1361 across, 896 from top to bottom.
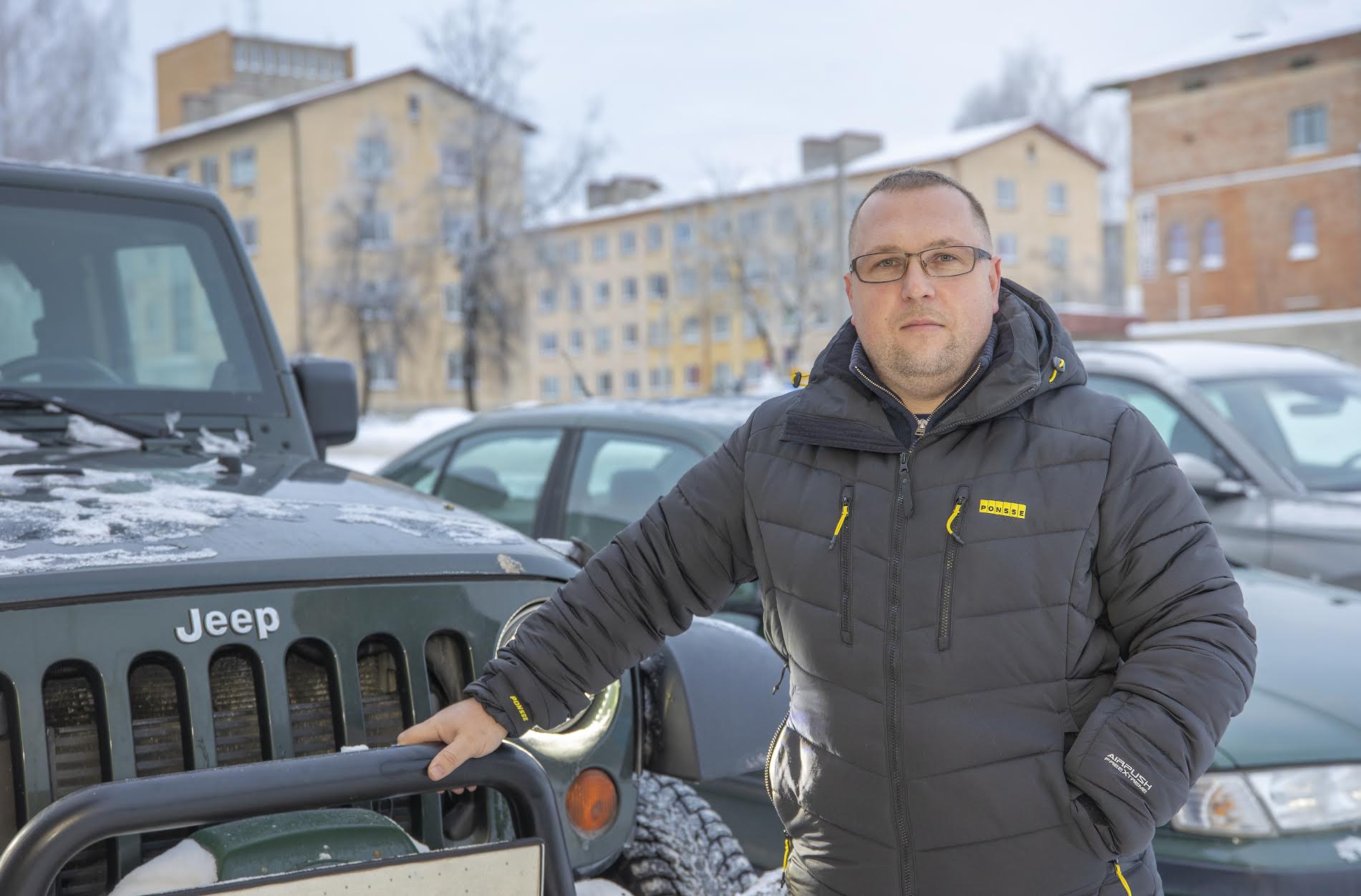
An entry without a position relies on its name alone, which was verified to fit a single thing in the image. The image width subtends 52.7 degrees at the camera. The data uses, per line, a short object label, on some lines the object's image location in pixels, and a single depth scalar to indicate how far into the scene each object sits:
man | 1.99
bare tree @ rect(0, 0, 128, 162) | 36.56
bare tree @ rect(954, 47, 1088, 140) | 73.69
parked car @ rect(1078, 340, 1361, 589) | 5.26
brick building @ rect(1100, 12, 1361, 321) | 44.31
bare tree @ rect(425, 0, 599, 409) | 40.81
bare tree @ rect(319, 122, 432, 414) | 42.97
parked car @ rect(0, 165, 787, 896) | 1.99
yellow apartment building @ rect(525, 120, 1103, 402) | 50.53
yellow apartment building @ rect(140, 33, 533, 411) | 43.12
